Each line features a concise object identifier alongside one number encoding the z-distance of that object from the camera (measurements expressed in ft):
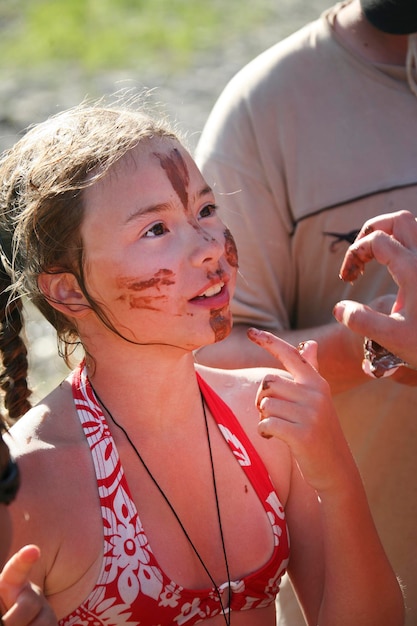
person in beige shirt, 9.80
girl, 7.18
